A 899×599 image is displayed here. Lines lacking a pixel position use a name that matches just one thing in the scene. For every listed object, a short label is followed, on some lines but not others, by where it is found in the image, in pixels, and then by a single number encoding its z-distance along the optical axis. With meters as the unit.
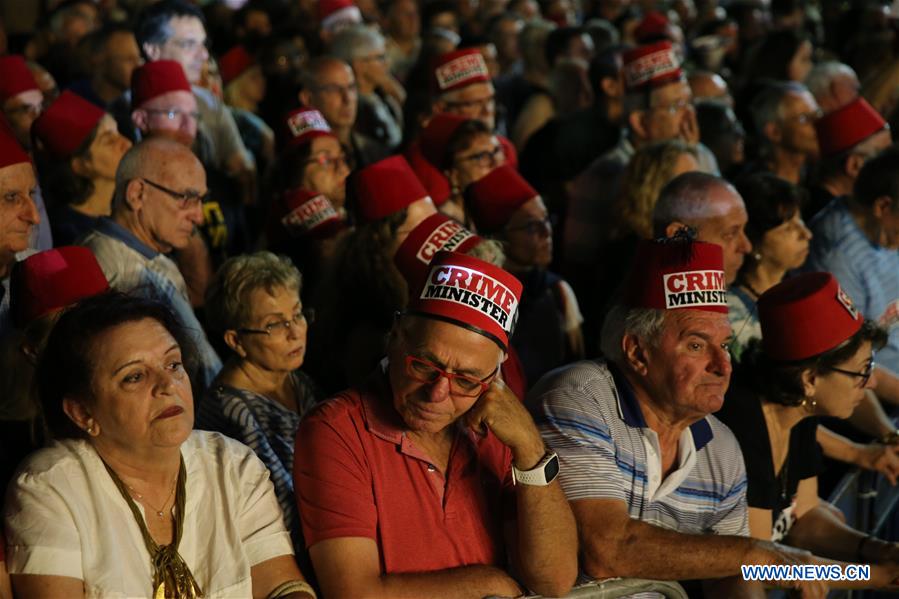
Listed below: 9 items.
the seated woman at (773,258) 9.04
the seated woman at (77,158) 9.66
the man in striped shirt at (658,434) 6.28
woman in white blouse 5.08
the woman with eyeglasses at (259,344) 7.00
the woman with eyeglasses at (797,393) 7.46
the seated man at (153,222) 8.31
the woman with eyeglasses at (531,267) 9.30
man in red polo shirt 5.66
